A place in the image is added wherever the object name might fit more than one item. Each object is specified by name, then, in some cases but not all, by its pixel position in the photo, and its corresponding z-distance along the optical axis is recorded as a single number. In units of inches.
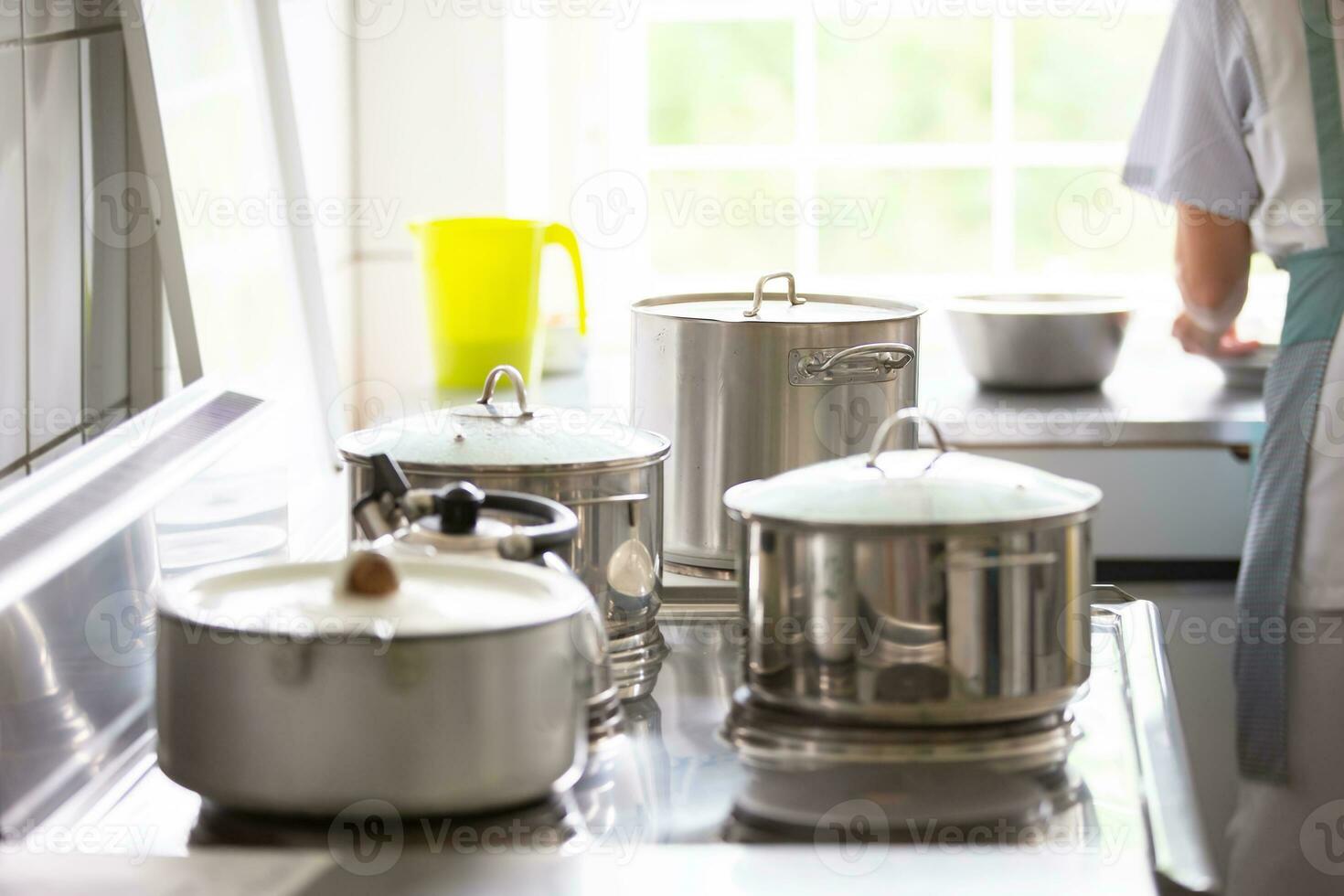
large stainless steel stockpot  116.7
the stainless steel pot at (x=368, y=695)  92.0
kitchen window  227.3
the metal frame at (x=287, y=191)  129.4
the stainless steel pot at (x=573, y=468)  104.4
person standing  143.4
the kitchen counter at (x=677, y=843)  92.1
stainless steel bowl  178.4
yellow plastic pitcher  172.7
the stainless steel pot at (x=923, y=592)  99.7
